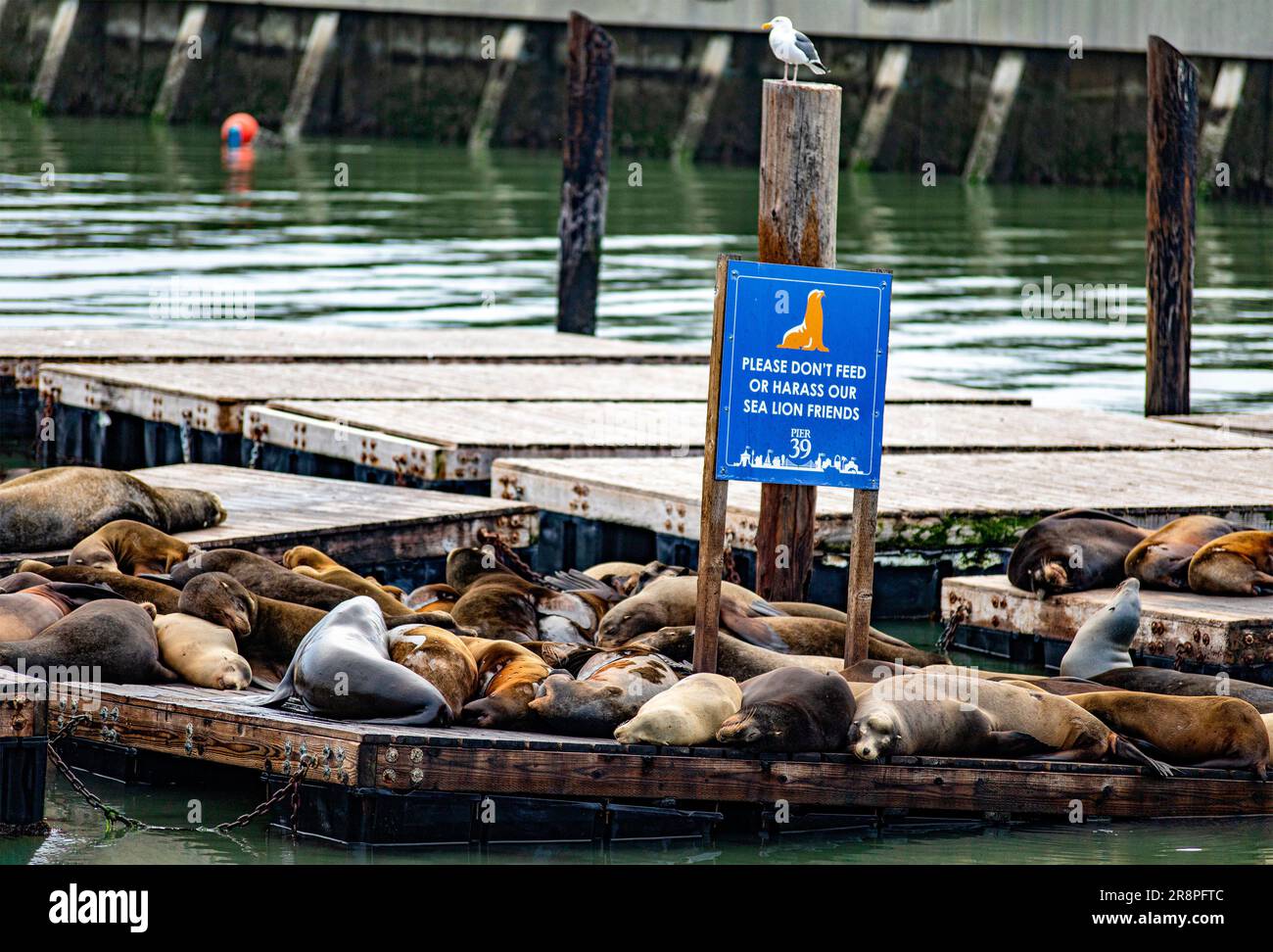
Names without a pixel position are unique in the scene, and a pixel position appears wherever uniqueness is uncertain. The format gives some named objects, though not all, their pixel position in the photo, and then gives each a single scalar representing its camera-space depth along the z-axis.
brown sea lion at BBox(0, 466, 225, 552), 10.09
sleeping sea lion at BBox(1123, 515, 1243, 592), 9.85
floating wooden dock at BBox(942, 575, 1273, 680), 9.13
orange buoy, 42.91
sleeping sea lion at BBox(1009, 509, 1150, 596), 9.88
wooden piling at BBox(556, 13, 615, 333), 17.70
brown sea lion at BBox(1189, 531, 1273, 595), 9.69
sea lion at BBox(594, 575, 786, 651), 8.66
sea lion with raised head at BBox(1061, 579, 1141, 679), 8.92
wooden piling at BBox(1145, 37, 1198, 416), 15.74
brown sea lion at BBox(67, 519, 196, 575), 9.66
